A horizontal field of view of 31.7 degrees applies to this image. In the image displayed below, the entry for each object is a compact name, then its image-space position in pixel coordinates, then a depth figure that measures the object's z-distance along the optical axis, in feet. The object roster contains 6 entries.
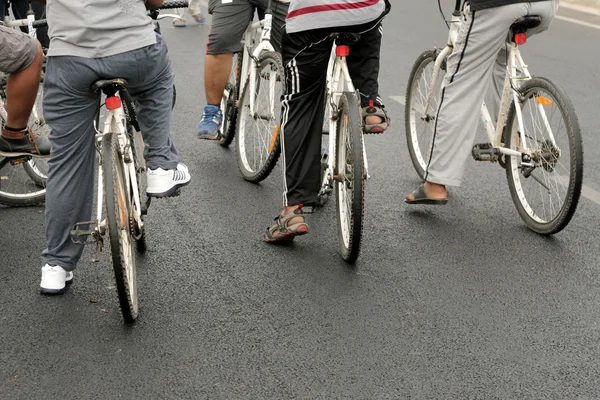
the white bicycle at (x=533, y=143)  17.75
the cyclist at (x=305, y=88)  16.84
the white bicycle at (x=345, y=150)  16.46
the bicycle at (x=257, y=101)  21.42
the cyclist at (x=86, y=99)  14.52
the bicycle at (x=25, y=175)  20.18
